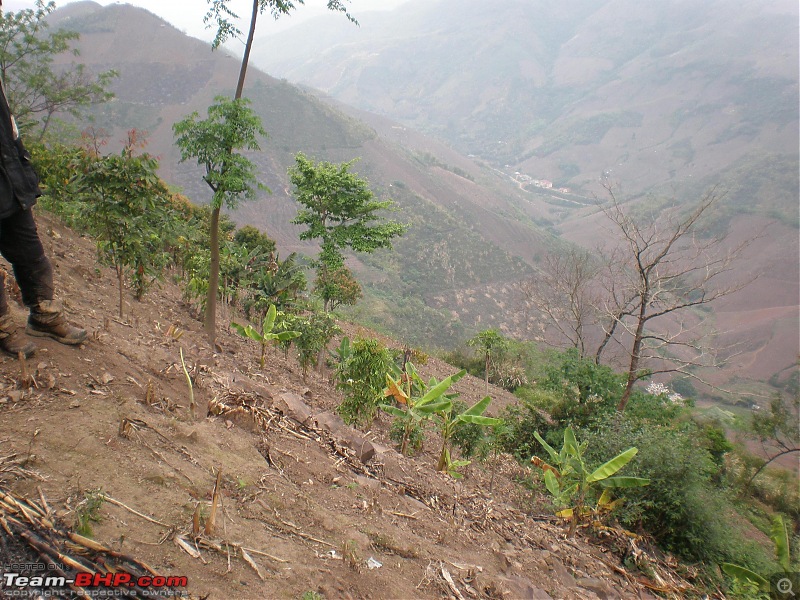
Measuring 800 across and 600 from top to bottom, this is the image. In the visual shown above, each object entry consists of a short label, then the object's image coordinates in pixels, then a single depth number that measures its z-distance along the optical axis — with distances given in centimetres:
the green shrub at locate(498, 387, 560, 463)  992
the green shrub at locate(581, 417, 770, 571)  581
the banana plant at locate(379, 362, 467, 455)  631
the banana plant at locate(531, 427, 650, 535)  536
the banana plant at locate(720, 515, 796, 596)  518
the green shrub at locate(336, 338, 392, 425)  671
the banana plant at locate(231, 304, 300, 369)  743
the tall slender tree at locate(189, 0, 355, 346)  673
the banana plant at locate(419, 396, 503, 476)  626
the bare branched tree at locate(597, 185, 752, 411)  1022
